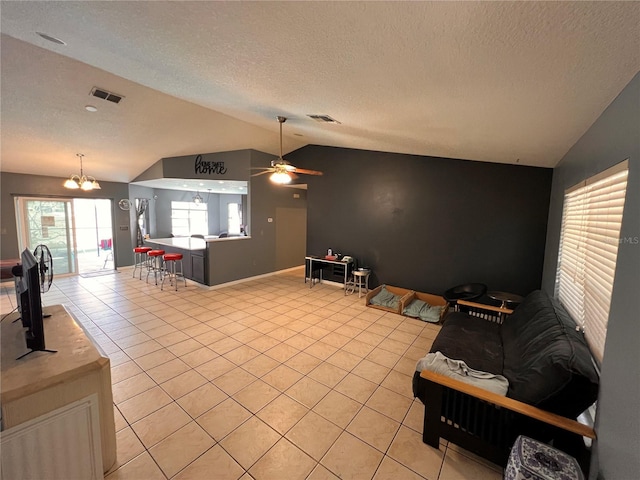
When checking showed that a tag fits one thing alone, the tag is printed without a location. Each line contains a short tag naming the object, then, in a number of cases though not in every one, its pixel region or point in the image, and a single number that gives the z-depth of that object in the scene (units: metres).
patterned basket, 1.34
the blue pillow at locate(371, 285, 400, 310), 4.70
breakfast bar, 5.56
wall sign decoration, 6.11
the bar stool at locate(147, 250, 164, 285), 5.78
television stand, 1.25
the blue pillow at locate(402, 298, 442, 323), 4.18
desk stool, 5.25
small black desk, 5.59
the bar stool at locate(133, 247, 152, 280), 7.08
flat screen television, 1.42
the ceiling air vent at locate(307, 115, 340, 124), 3.08
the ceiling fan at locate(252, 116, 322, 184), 3.66
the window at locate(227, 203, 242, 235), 11.36
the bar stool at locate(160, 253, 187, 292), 5.47
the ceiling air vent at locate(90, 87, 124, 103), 3.16
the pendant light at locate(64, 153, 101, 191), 5.19
